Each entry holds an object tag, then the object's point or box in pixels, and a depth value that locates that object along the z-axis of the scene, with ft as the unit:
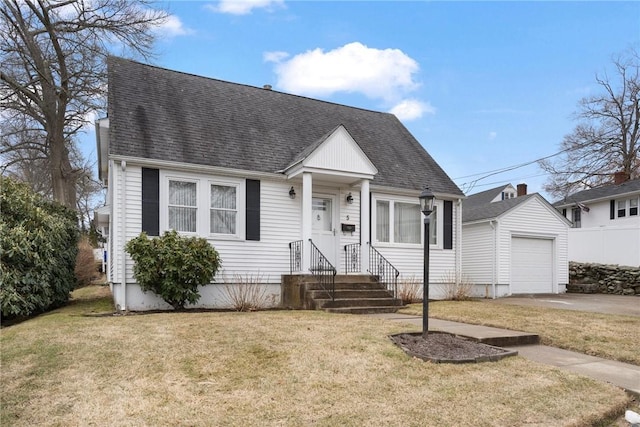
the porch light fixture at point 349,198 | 41.73
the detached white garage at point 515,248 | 52.85
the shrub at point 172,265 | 30.63
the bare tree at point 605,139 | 96.07
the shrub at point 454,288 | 45.19
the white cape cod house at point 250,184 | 33.76
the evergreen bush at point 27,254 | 29.45
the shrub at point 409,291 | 40.11
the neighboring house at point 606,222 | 64.34
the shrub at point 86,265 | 58.49
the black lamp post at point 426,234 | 20.83
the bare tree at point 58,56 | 54.29
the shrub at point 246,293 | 34.91
